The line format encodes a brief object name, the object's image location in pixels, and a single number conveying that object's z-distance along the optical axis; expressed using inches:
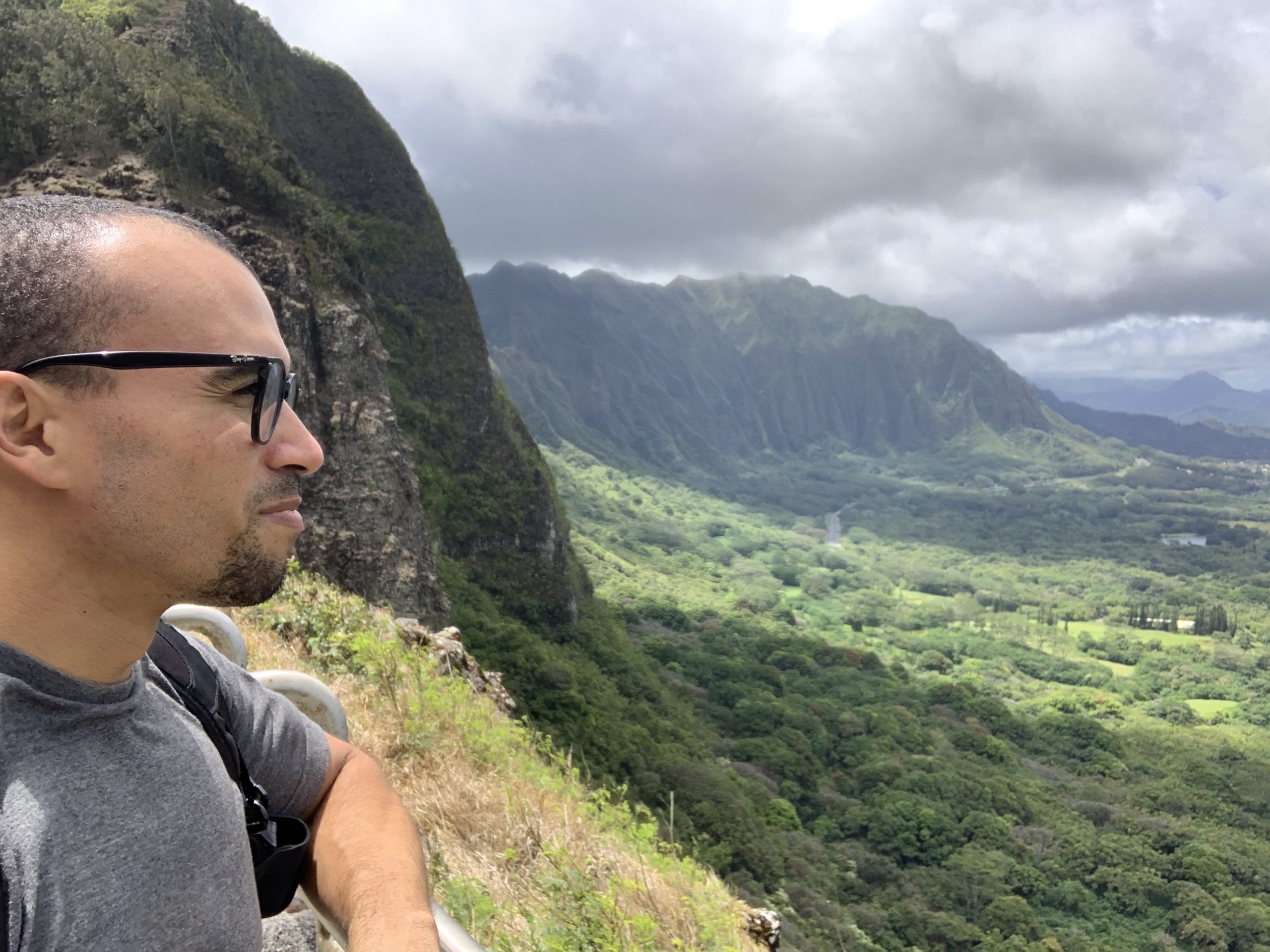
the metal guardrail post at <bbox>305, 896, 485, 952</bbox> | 50.2
